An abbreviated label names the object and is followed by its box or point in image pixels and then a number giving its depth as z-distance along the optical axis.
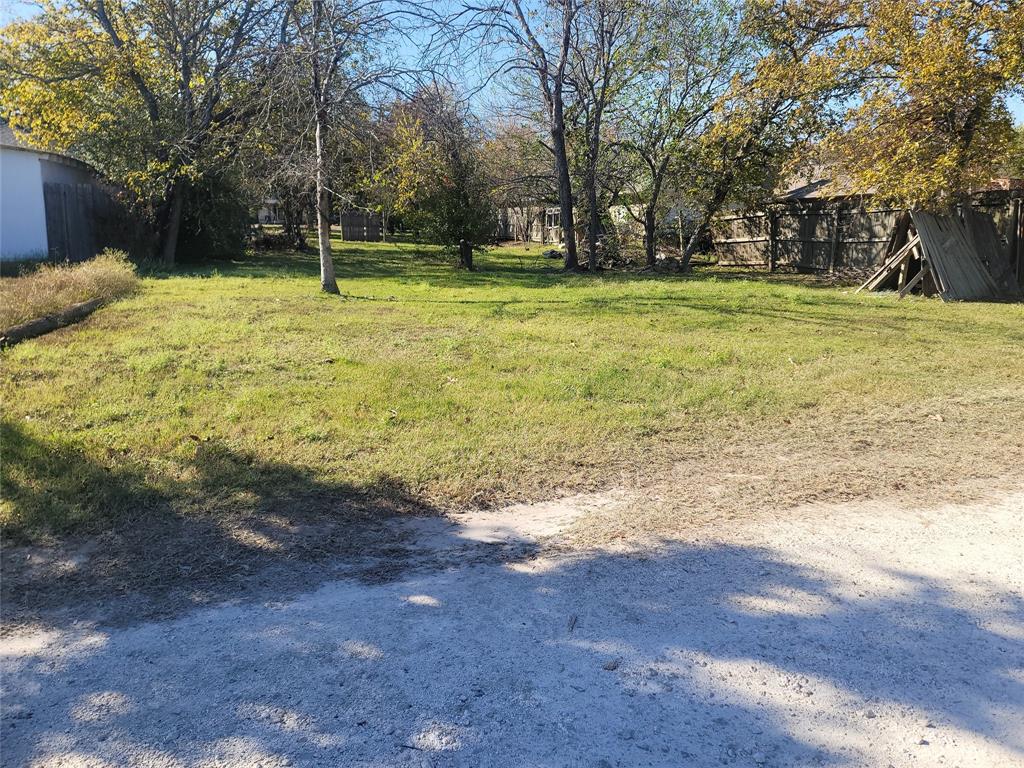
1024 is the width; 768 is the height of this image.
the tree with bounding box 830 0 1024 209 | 13.92
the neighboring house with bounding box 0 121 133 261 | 17.98
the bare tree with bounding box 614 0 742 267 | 20.89
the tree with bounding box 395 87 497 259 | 20.14
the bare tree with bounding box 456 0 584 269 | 19.30
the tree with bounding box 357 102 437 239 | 13.57
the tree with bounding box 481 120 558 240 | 24.30
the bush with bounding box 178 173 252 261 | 21.95
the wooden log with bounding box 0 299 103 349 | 8.95
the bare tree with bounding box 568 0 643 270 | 20.31
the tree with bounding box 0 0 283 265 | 18.62
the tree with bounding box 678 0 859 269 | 17.59
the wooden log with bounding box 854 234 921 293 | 16.22
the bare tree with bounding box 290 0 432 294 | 12.06
